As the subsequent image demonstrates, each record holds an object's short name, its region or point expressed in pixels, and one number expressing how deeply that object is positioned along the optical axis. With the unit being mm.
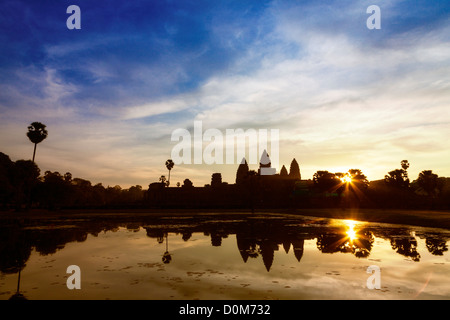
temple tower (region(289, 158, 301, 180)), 155950
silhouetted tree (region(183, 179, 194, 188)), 116625
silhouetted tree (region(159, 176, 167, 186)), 130850
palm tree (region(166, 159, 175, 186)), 118000
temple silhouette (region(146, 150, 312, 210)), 88562
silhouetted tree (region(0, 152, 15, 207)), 61688
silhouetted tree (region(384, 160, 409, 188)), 99312
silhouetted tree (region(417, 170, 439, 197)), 101312
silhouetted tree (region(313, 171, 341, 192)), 110000
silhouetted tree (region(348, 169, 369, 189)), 96400
